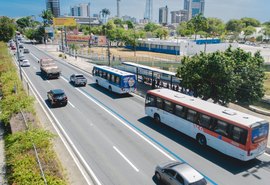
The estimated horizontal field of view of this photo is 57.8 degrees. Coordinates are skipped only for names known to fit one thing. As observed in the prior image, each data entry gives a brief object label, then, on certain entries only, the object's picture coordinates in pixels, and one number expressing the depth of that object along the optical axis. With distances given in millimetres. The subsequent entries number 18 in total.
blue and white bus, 32938
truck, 43844
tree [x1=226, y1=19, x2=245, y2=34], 193238
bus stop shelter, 33769
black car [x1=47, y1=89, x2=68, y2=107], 28359
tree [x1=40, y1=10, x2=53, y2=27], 138250
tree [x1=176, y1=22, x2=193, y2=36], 149250
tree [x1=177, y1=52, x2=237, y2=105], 25031
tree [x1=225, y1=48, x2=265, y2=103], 27003
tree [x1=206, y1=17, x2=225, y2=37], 178350
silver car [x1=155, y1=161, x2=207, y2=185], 12906
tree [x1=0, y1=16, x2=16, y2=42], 62344
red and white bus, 16203
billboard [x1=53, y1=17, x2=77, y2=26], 99606
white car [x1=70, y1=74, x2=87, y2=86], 38906
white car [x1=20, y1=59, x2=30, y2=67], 56456
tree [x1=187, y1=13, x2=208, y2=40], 103500
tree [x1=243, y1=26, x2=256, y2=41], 164662
